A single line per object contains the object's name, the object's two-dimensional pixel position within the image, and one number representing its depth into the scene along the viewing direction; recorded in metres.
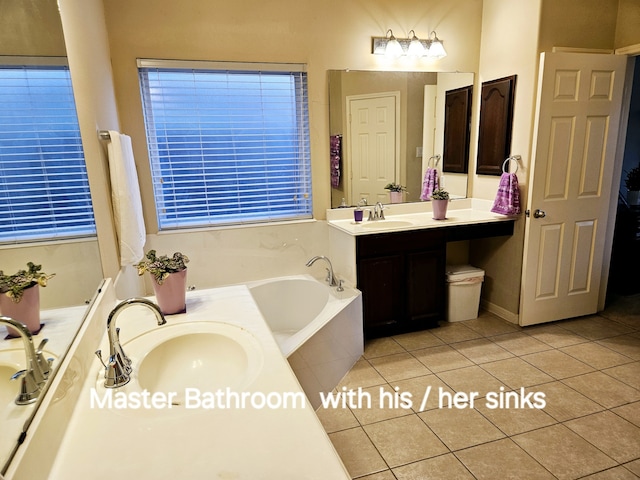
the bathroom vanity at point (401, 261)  2.84
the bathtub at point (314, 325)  2.20
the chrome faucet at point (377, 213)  3.24
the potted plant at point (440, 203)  3.10
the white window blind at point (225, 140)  2.73
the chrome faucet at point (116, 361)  1.14
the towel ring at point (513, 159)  3.01
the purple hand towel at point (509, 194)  2.97
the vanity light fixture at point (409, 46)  3.04
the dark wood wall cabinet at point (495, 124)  3.04
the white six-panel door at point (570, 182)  2.81
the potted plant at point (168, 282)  1.62
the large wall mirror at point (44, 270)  0.82
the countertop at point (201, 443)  0.82
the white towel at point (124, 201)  1.86
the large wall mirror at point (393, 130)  3.09
